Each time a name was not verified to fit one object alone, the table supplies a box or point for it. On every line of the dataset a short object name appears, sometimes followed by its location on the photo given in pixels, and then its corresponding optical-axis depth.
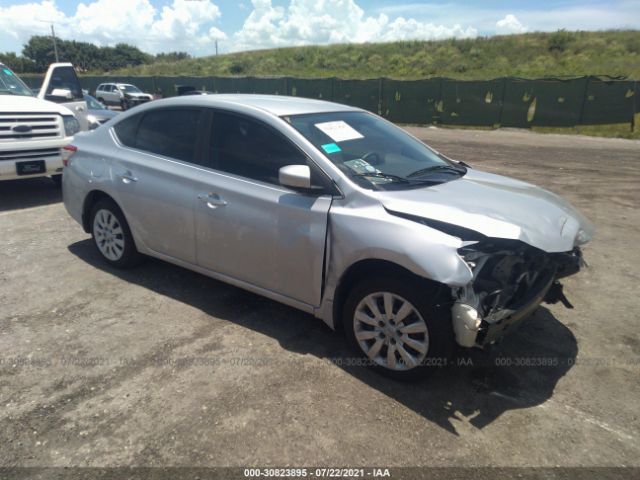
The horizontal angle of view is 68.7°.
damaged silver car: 2.75
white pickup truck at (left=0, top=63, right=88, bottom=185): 6.58
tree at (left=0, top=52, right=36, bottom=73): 67.19
